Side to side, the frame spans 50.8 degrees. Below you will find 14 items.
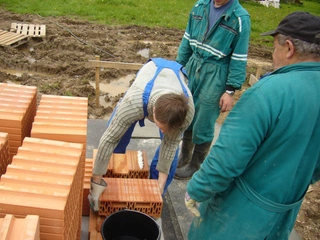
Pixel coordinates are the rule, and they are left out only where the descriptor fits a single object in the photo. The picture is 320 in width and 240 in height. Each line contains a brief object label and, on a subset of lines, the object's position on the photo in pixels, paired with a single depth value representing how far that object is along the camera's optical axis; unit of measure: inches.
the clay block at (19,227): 53.6
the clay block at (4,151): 76.8
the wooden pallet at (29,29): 364.2
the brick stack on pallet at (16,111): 86.5
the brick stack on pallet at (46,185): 60.9
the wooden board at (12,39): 331.5
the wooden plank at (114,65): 229.0
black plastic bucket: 94.3
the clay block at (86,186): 109.1
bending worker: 83.8
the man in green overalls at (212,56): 127.6
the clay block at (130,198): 103.2
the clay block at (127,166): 122.0
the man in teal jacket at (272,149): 63.6
